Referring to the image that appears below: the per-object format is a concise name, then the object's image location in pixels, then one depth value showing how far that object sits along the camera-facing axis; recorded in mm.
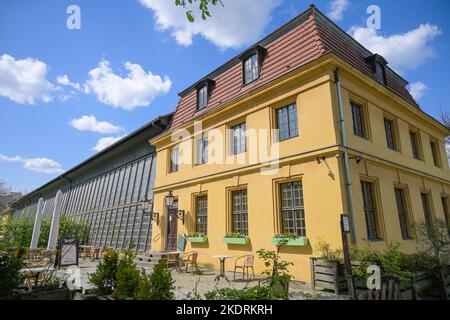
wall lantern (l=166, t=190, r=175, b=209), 14094
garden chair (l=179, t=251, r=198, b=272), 10926
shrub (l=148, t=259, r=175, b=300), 4449
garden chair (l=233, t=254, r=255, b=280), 9305
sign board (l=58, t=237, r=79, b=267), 8430
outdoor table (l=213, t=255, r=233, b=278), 9258
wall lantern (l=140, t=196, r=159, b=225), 16719
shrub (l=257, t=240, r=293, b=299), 5224
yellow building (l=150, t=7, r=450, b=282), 8609
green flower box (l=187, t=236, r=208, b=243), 12062
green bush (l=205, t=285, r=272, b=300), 4258
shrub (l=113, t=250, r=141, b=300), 4895
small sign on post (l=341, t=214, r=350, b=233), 6479
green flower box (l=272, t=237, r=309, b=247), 8422
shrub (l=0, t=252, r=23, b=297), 5395
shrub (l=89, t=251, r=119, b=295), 5871
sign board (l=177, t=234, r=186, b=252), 12969
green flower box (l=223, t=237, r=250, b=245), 10258
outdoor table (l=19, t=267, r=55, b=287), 6614
